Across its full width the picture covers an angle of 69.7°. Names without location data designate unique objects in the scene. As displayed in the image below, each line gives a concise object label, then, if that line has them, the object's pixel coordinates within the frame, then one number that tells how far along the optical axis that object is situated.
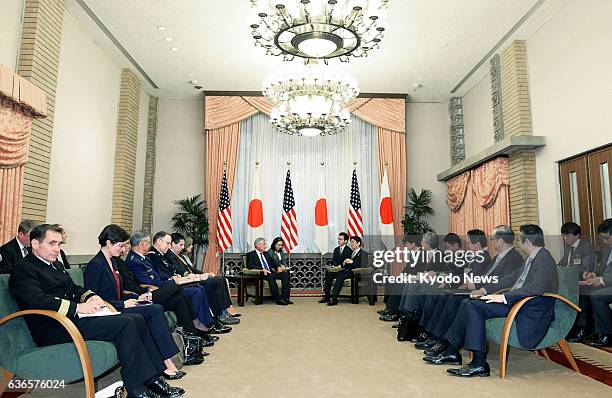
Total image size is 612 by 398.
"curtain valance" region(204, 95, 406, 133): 10.90
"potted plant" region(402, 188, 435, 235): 10.55
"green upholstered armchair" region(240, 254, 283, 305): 8.80
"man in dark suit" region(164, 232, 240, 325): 6.24
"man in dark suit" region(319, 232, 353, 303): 9.27
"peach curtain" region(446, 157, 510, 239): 8.34
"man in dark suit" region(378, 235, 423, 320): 6.81
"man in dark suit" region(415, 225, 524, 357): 4.57
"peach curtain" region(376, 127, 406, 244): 10.87
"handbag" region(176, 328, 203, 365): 4.36
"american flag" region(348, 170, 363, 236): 10.23
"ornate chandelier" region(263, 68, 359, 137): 7.72
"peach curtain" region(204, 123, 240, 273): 10.59
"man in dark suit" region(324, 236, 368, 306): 8.95
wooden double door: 6.15
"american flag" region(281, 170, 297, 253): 10.24
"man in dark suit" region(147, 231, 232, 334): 5.48
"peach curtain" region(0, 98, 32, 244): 4.90
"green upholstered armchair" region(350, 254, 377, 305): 9.02
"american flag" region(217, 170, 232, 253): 10.08
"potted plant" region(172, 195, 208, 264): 10.34
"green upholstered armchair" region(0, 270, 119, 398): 2.84
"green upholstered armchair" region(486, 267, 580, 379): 3.88
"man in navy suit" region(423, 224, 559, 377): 3.91
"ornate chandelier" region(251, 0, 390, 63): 5.21
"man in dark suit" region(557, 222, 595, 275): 5.86
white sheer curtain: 10.84
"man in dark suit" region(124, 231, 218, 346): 4.77
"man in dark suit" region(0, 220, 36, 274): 4.58
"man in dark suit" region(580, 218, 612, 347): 5.10
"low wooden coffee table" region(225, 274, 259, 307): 8.63
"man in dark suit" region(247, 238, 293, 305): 8.89
